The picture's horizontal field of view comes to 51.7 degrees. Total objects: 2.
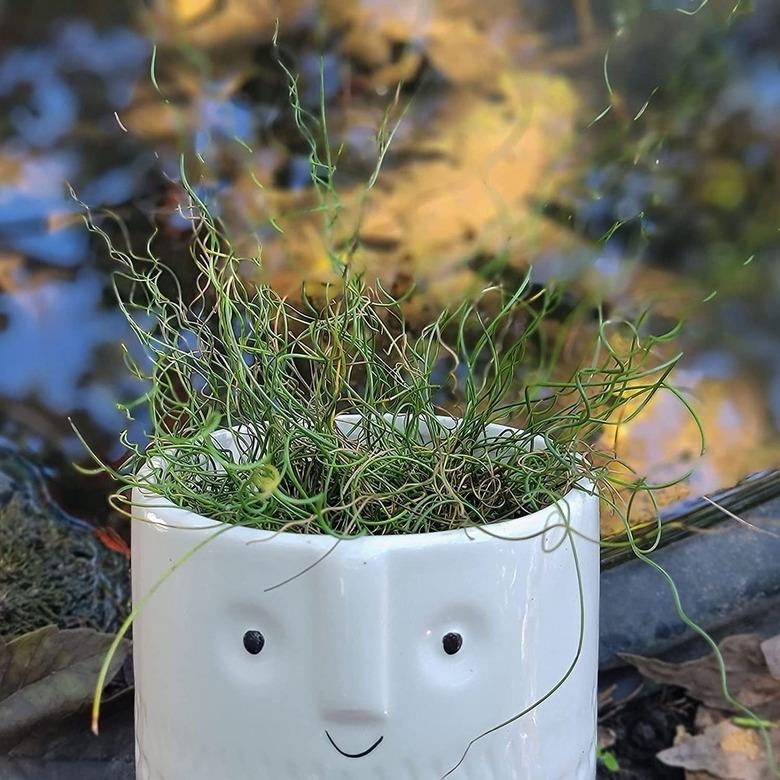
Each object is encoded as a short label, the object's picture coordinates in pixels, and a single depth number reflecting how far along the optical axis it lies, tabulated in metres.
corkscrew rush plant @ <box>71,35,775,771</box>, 0.25
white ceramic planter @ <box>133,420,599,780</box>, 0.22
